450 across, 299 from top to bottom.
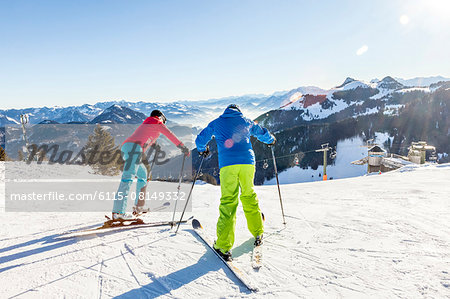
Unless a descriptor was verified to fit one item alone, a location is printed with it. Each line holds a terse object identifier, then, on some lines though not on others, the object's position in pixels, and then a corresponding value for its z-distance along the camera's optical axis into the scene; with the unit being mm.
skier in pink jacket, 4273
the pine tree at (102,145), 25031
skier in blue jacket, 3033
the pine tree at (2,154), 24691
